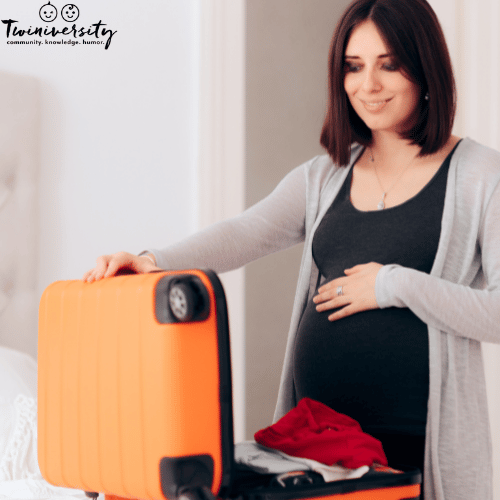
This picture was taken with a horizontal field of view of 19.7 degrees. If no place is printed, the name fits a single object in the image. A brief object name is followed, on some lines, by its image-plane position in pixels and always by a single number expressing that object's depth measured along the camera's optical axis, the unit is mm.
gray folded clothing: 2162
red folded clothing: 2208
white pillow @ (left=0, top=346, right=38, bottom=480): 2774
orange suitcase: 2061
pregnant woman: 2422
